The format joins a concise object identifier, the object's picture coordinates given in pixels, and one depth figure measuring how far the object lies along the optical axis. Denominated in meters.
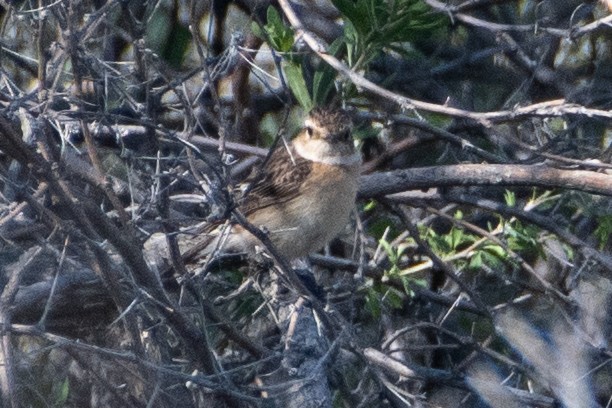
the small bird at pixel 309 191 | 11.02
